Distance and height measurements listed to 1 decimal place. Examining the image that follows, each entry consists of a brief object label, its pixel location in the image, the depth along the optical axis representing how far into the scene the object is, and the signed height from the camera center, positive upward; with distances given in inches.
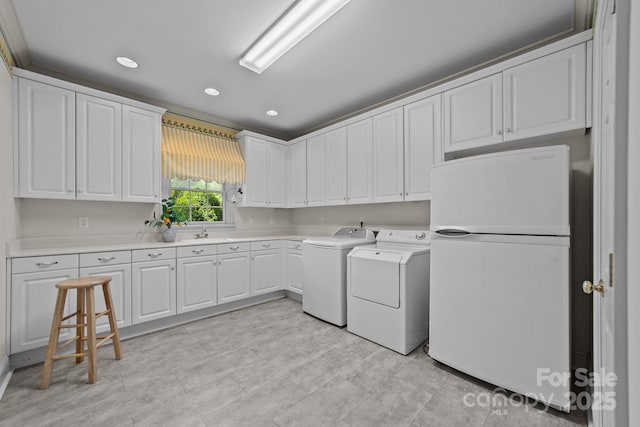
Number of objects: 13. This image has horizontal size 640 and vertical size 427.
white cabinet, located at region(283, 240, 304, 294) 149.0 -30.1
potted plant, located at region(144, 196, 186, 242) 128.9 -4.0
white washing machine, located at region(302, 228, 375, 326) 117.3 -27.7
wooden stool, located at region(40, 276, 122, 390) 77.1 -32.0
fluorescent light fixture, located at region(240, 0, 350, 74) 71.7 +53.6
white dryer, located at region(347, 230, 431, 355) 94.6 -29.8
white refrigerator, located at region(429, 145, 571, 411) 65.1 -15.0
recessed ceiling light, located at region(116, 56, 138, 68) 97.7 +54.9
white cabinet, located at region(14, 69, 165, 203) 93.4 +26.6
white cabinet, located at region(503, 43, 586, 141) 76.0 +34.6
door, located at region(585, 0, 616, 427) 39.8 -0.8
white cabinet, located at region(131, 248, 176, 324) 106.9 -29.4
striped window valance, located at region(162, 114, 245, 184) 133.8 +31.5
